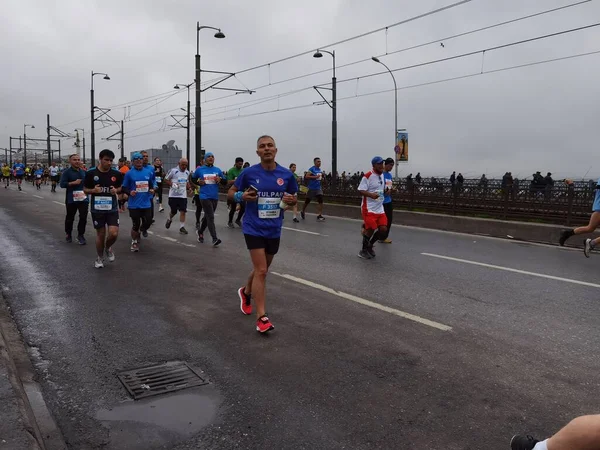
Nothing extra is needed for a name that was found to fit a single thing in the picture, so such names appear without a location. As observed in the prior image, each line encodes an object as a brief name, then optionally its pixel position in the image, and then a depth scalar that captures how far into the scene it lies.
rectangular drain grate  3.88
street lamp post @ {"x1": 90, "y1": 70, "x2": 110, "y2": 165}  39.09
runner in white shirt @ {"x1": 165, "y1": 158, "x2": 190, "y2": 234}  12.83
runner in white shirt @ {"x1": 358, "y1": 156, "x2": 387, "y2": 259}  9.55
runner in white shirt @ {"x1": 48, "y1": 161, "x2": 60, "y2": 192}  32.05
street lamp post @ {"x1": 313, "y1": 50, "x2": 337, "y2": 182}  26.64
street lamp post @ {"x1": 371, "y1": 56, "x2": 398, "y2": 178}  31.97
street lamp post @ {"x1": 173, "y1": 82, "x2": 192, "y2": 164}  36.62
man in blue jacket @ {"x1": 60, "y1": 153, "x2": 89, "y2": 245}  10.82
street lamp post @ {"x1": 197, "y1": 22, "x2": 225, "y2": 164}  25.25
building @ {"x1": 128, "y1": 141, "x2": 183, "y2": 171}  53.06
